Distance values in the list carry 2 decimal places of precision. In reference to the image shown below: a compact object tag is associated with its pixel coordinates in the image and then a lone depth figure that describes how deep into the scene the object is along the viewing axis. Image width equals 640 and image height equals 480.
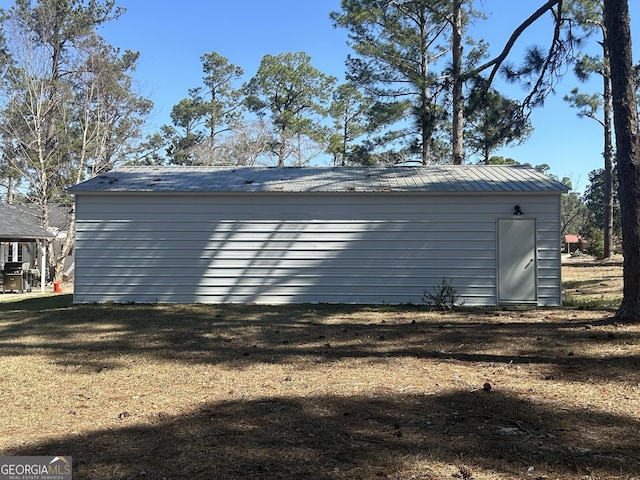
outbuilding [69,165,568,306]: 10.54
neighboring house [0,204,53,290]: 16.72
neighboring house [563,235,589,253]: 47.34
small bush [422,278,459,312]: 9.76
